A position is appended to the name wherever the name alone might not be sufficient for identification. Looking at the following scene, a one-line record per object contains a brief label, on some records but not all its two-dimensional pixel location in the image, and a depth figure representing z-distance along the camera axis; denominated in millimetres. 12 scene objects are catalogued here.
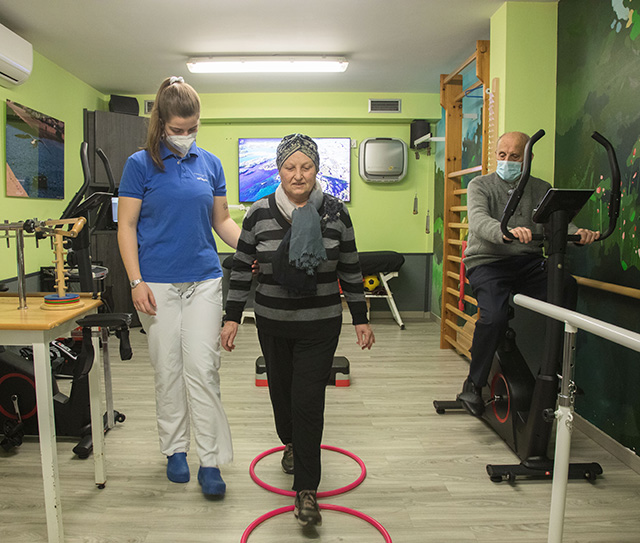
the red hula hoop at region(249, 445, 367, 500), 2141
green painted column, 3439
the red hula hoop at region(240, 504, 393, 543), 1833
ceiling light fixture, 4496
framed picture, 3980
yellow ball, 5762
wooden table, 1658
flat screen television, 6000
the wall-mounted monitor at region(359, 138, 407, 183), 5961
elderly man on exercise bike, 2604
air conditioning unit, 3566
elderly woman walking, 1821
